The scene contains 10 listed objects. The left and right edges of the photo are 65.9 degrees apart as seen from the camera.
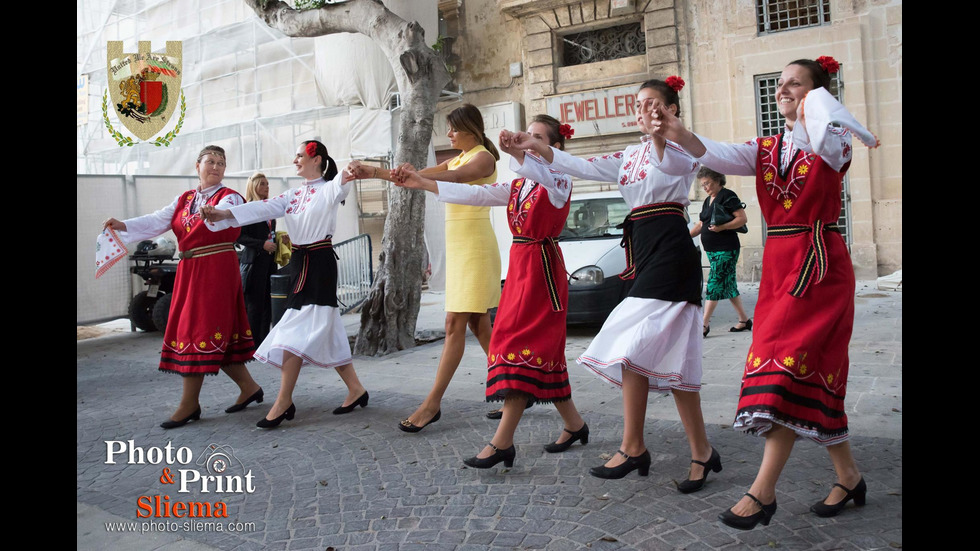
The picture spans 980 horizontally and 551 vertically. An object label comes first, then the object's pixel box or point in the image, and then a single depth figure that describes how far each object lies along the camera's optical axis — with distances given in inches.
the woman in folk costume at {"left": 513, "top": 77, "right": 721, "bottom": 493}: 140.2
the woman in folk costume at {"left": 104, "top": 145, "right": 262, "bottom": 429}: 205.6
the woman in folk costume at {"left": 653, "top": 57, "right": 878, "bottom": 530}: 115.7
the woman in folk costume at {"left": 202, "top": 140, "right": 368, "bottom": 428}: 196.7
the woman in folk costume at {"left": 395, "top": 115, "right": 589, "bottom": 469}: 154.2
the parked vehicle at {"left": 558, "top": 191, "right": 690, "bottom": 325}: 328.8
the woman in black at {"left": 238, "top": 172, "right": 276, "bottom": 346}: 299.7
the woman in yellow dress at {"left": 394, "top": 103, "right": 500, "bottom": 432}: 187.8
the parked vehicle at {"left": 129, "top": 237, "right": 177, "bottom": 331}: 398.3
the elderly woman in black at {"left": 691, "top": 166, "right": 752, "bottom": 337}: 311.1
